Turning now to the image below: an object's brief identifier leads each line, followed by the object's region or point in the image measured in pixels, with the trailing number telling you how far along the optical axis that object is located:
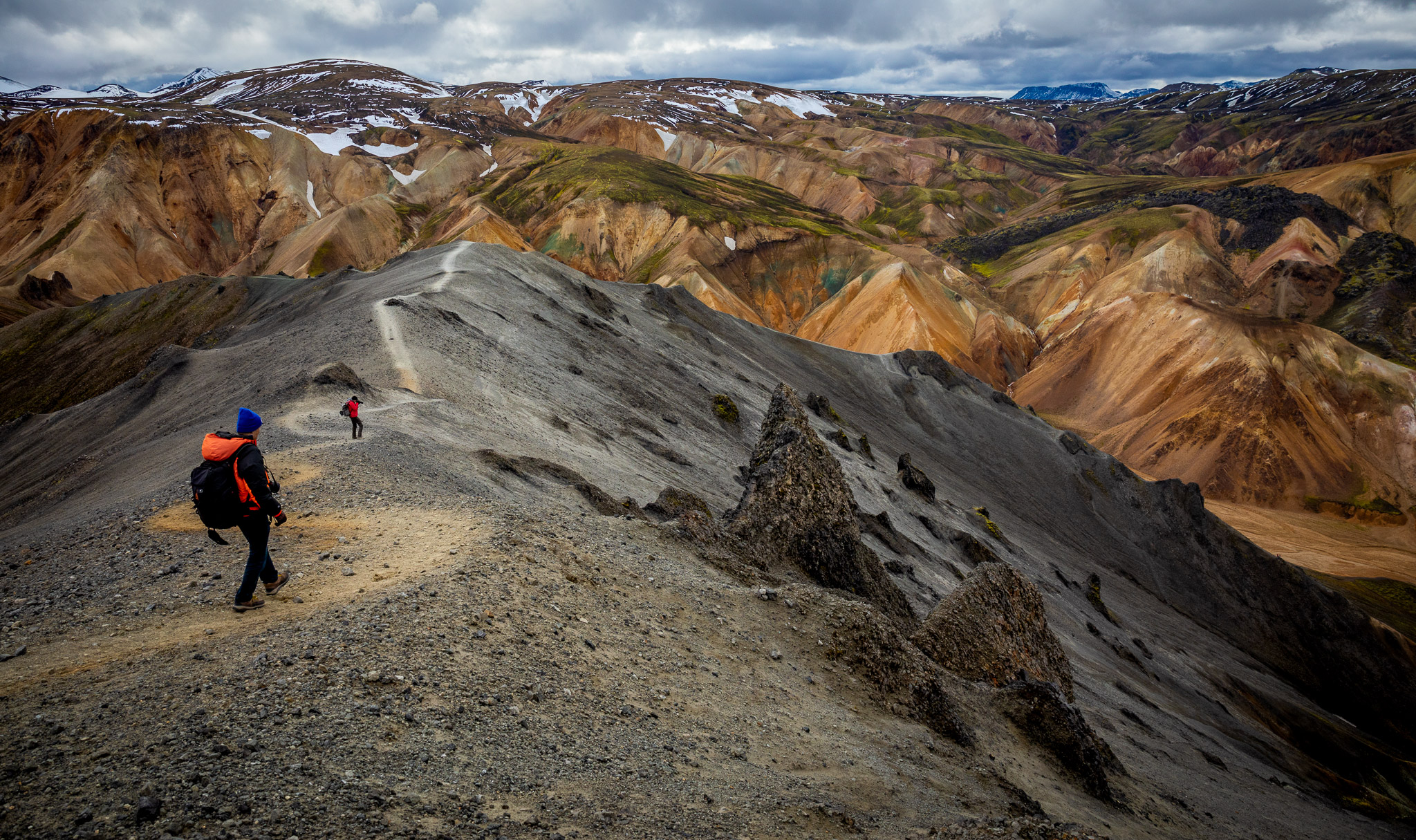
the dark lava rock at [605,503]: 18.17
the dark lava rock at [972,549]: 39.06
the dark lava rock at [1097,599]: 42.77
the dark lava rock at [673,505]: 19.36
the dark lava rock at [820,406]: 52.06
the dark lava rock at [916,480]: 45.44
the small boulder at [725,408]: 43.28
